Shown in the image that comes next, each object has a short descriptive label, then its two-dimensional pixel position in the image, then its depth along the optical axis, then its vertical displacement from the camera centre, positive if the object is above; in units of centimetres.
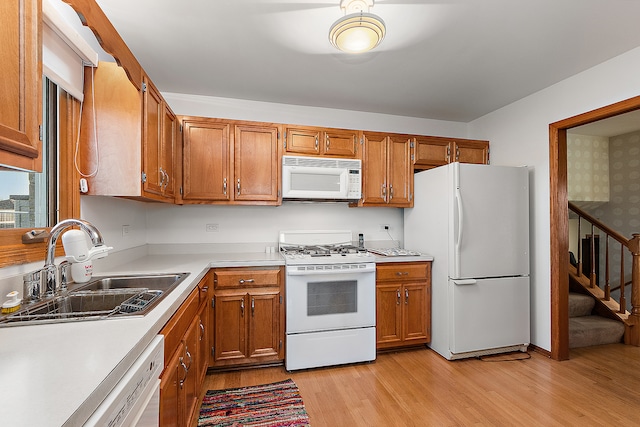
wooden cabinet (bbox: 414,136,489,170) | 318 +71
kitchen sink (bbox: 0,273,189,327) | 110 -38
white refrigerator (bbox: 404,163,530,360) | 262 -40
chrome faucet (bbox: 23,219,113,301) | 128 -22
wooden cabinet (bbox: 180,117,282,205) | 265 +49
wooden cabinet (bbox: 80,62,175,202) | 175 +49
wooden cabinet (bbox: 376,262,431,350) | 274 -83
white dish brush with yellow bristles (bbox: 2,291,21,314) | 114 -34
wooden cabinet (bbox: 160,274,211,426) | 122 -72
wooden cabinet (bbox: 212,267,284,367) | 240 -83
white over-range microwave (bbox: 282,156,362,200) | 280 +36
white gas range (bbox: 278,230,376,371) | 246 -80
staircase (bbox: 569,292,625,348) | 297 -117
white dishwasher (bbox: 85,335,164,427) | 71 -50
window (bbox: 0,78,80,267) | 136 +16
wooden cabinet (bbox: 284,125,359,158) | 286 +73
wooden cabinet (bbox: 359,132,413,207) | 304 +47
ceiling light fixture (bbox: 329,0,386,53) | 160 +103
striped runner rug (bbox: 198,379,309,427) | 185 -128
